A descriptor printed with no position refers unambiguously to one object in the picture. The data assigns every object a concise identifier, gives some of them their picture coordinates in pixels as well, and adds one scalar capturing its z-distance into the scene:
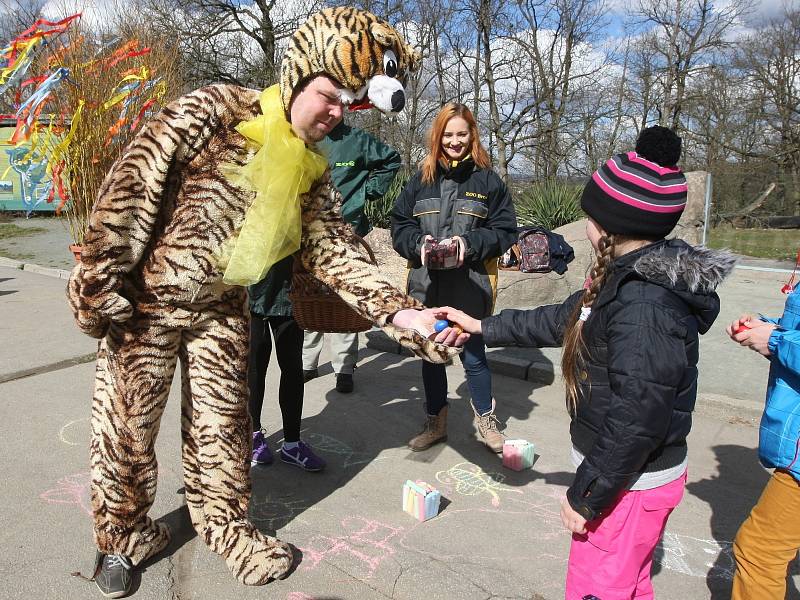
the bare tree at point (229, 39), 15.38
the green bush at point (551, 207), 10.01
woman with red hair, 3.48
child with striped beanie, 1.71
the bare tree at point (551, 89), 17.50
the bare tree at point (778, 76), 17.70
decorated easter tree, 5.94
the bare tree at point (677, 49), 17.97
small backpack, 7.31
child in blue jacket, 1.96
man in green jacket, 4.22
